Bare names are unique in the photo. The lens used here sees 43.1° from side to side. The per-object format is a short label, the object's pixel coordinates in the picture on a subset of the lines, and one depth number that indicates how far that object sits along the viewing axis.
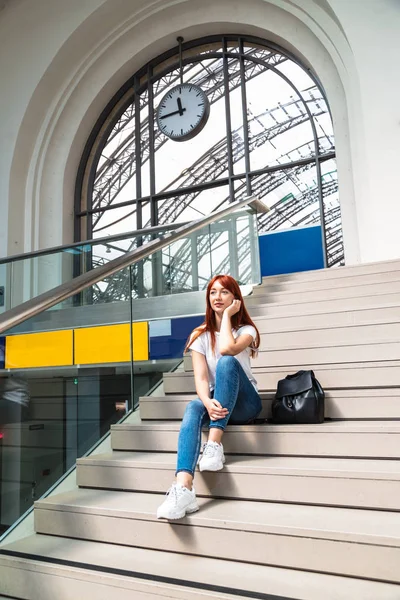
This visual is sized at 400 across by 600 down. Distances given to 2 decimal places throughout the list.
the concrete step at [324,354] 2.80
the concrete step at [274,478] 1.87
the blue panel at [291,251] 7.36
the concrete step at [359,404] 2.37
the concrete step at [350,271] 4.29
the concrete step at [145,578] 1.54
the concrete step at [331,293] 3.87
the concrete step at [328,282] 4.12
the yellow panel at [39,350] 3.21
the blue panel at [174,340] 3.73
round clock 8.21
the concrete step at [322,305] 3.55
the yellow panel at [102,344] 3.67
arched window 7.56
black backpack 2.33
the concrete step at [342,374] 2.58
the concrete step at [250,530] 1.60
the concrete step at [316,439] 2.12
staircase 1.62
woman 1.97
